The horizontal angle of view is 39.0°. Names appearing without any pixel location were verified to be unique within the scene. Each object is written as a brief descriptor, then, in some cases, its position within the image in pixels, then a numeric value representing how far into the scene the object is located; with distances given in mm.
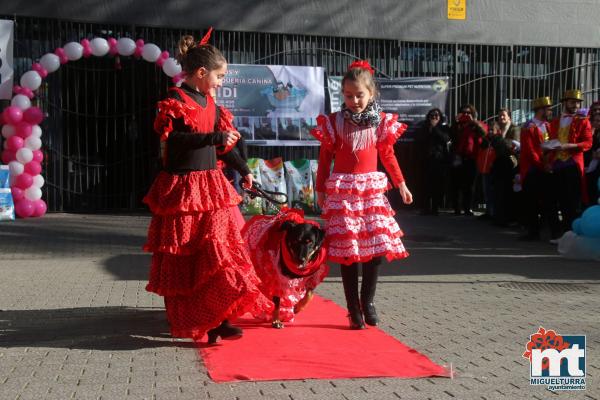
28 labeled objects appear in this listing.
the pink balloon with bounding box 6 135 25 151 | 13656
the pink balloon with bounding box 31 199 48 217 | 14070
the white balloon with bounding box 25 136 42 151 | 13812
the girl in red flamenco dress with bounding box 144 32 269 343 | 5410
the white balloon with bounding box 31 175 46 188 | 13984
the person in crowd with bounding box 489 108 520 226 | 13891
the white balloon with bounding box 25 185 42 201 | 13930
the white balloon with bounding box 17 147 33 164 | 13641
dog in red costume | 5730
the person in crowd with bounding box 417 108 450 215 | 15641
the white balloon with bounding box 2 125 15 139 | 13700
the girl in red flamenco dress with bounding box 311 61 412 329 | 6020
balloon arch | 13703
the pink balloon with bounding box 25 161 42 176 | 13875
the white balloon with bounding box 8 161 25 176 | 13633
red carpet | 4762
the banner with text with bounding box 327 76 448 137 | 16047
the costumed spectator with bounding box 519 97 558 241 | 11914
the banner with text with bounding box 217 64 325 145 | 15320
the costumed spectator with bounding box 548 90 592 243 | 11414
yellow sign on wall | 16844
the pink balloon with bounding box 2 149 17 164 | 13789
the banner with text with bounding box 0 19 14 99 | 13844
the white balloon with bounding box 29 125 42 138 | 13852
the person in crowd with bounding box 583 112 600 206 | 12111
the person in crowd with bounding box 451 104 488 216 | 15047
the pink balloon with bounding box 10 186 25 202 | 13859
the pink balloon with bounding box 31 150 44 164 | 14008
